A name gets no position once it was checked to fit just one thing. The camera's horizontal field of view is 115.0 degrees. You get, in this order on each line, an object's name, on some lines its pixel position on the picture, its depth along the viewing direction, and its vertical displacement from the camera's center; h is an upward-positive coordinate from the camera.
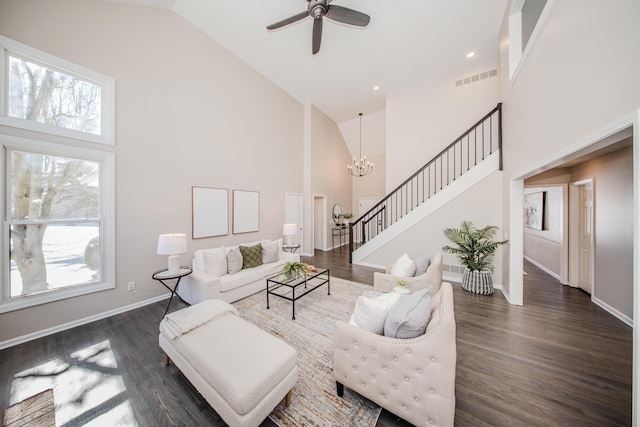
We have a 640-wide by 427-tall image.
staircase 4.29 +0.86
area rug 1.48 -1.47
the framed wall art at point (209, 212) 3.88 +0.01
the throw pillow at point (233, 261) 3.54 -0.86
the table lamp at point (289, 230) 5.29 -0.46
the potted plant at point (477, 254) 3.52 -0.74
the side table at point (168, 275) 2.74 -0.88
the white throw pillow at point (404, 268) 2.90 -0.80
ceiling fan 2.79 +2.82
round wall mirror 7.80 -0.02
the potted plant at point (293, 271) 3.05 -0.88
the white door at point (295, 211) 6.07 +0.04
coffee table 3.05 -1.31
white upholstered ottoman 1.27 -1.07
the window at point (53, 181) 2.28 +0.39
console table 7.89 -0.83
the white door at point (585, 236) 3.41 -0.41
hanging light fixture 8.49 +1.83
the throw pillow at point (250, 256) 3.80 -0.84
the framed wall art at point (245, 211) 4.63 +0.03
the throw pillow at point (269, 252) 4.16 -0.82
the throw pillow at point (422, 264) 2.94 -0.76
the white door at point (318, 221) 7.33 -0.31
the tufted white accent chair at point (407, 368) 1.21 -1.03
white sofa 3.02 -1.10
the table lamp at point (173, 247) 2.79 -0.49
